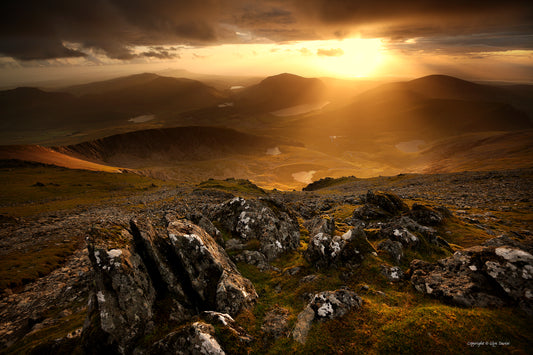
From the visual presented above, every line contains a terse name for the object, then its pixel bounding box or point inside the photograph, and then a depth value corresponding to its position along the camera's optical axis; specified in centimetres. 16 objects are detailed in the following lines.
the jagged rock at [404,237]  2064
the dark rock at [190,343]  1006
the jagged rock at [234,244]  2178
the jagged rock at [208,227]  2202
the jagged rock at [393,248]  1875
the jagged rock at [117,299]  1083
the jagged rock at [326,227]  2222
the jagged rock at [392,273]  1592
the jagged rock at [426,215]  3014
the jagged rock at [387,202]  3497
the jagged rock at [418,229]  2217
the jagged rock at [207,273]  1374
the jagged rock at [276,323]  1220
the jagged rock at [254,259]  1973
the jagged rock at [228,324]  1122
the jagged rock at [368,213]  3356
